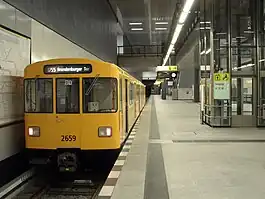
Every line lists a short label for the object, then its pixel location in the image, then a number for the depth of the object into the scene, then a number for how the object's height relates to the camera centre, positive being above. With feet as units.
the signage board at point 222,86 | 46.93 +1.01
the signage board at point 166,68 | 114.03 +7.82
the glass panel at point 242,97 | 48.96 -0.34
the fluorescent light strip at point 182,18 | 35.35 +8.43
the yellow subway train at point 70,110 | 25.31 -0.99
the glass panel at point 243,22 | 49.73 +9.32
